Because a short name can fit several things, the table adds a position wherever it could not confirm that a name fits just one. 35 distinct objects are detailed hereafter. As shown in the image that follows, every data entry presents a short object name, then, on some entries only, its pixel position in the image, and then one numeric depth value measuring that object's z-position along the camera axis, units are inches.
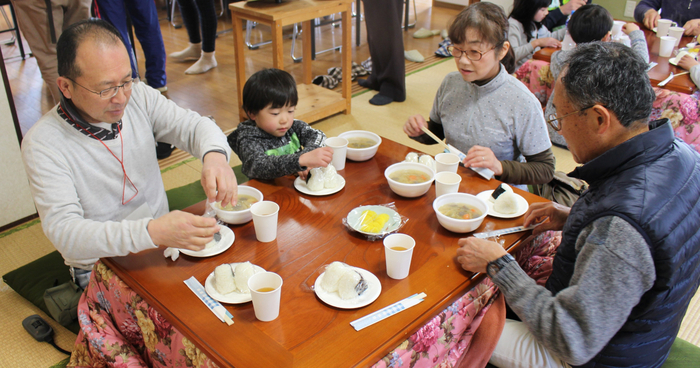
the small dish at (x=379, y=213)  54.0
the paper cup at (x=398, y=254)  45.7
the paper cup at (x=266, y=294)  40.5
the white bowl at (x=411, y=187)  59.6
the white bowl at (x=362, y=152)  68.8
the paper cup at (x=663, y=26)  135.0
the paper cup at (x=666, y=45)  123.6
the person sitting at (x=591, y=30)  114.7
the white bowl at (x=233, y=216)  54.1
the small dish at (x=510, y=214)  57.5
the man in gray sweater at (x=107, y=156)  48.0
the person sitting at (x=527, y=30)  136.3
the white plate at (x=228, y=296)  44.1
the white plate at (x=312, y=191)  61.4
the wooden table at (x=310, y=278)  39.6
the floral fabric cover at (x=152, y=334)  43.2
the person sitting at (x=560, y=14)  157.1
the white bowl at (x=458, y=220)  52.9
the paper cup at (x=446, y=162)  64.0
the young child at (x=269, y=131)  64.4
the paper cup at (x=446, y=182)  59.5
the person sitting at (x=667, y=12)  147.3
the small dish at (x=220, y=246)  50.3
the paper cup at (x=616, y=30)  131.2
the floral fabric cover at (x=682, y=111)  112.1
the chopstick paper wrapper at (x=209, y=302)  42.5
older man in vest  39.8
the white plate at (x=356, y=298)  43.6
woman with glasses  68.1
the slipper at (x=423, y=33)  232.2
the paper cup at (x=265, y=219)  50.6
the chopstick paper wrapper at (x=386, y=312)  41.7
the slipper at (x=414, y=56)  201.5
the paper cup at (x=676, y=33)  128.2
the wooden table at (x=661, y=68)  109.5
